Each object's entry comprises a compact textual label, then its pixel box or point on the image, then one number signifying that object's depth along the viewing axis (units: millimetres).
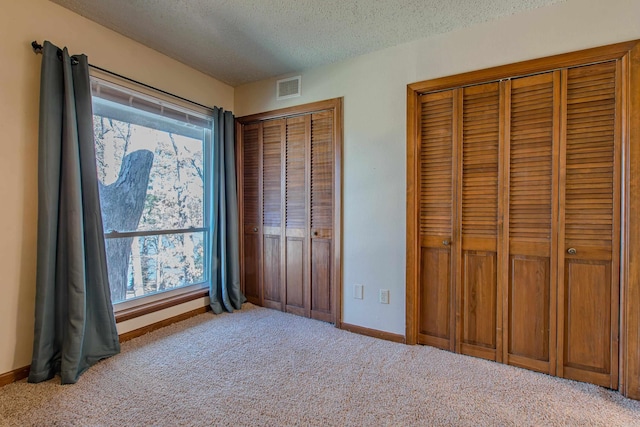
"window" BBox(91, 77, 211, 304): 2455
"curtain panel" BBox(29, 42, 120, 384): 1959
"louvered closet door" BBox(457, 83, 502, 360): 2240
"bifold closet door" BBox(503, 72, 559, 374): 2055
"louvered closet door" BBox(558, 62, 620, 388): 1899
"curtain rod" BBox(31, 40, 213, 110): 1989
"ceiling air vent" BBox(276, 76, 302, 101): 3062
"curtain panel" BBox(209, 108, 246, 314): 3191
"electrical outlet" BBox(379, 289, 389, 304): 2613
